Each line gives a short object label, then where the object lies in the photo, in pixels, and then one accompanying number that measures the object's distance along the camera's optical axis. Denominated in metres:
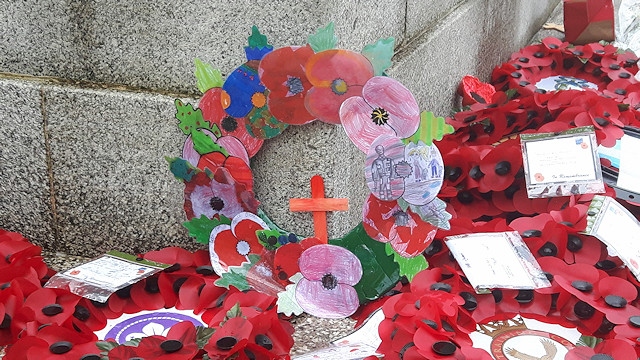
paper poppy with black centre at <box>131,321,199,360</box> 1.76
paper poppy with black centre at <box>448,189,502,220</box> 2.74
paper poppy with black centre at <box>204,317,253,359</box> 1.76
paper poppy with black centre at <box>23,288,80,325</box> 2.03
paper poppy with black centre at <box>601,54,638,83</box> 4.13
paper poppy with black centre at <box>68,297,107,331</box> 2.10
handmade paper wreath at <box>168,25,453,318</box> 2.12
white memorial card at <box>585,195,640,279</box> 2.22
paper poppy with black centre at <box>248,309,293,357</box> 1.87
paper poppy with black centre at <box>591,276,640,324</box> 1.98
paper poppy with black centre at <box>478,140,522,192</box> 2.65
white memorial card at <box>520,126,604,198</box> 2.56
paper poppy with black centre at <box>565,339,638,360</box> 1.76
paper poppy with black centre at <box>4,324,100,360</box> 1.82
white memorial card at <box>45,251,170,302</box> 2.15
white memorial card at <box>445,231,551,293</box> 2.11
